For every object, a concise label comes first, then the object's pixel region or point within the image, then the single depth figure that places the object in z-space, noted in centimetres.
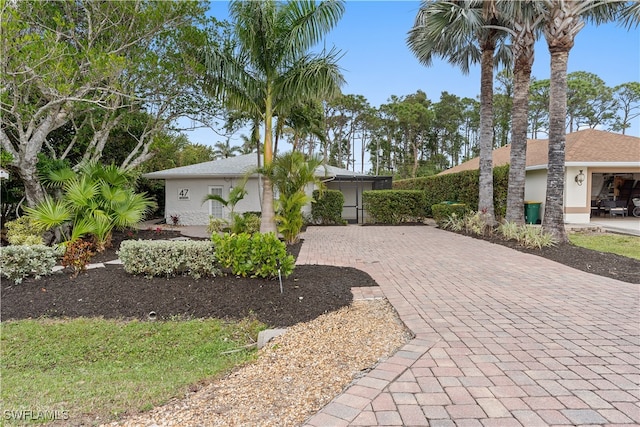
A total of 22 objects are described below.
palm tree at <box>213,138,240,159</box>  3681
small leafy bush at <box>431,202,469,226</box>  1362
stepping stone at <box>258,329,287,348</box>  368
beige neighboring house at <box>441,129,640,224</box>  1382
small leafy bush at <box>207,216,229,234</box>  1221
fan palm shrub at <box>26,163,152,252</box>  748
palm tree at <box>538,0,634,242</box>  875
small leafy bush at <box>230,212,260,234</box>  1016
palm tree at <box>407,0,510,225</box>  1021
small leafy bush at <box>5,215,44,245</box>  817
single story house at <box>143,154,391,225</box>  1576
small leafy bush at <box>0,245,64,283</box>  532
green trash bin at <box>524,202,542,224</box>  1430
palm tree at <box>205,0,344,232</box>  868
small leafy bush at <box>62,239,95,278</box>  560
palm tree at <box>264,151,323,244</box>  936
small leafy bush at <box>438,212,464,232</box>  1297
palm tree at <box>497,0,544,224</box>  1023
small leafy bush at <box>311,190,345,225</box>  1575
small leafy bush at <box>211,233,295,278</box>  512
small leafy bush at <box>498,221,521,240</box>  978
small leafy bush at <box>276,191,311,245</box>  932
